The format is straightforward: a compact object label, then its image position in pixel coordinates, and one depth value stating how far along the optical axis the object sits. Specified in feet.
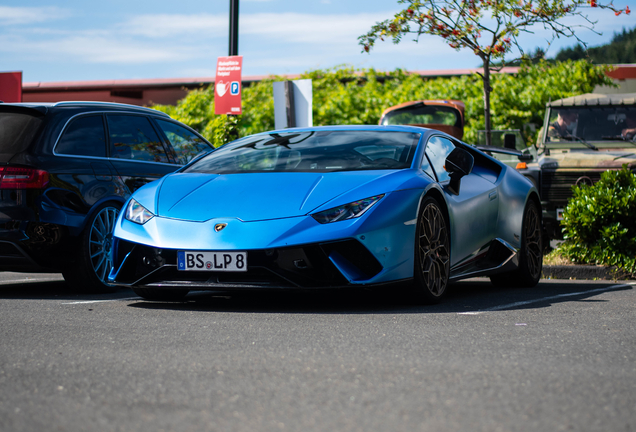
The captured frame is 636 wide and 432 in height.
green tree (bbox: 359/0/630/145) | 41.04
